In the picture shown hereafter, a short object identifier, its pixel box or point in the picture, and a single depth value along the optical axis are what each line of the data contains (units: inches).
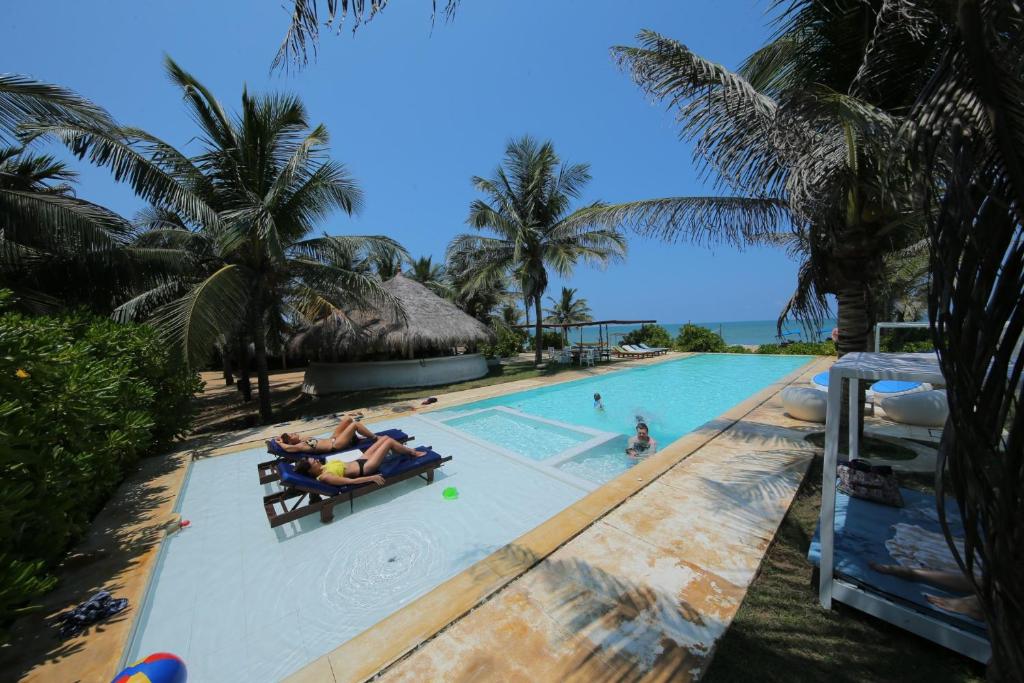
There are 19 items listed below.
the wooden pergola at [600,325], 673.3
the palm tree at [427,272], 891.4
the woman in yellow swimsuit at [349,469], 152.5
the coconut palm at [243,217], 249.9
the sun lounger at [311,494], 135.6
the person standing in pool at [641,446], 222.4
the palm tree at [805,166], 126.2
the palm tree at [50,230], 191.9
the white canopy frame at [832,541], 69.5
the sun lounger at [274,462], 174.8
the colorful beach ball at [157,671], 65.7
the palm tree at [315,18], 75.5
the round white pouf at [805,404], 228.2
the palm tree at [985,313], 35.8
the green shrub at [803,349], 669.9
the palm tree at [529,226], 534.0
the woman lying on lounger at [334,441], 188.2
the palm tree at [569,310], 1213.5
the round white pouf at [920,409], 203.5
